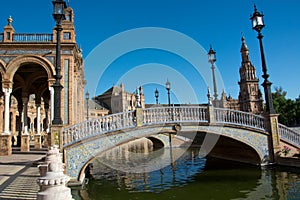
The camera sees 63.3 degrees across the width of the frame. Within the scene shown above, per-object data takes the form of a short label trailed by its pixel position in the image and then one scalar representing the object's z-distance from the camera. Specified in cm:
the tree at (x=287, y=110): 5741
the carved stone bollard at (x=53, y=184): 484
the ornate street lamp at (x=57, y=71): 967
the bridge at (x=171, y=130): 1016
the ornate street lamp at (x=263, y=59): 1262
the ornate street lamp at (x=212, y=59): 1421
